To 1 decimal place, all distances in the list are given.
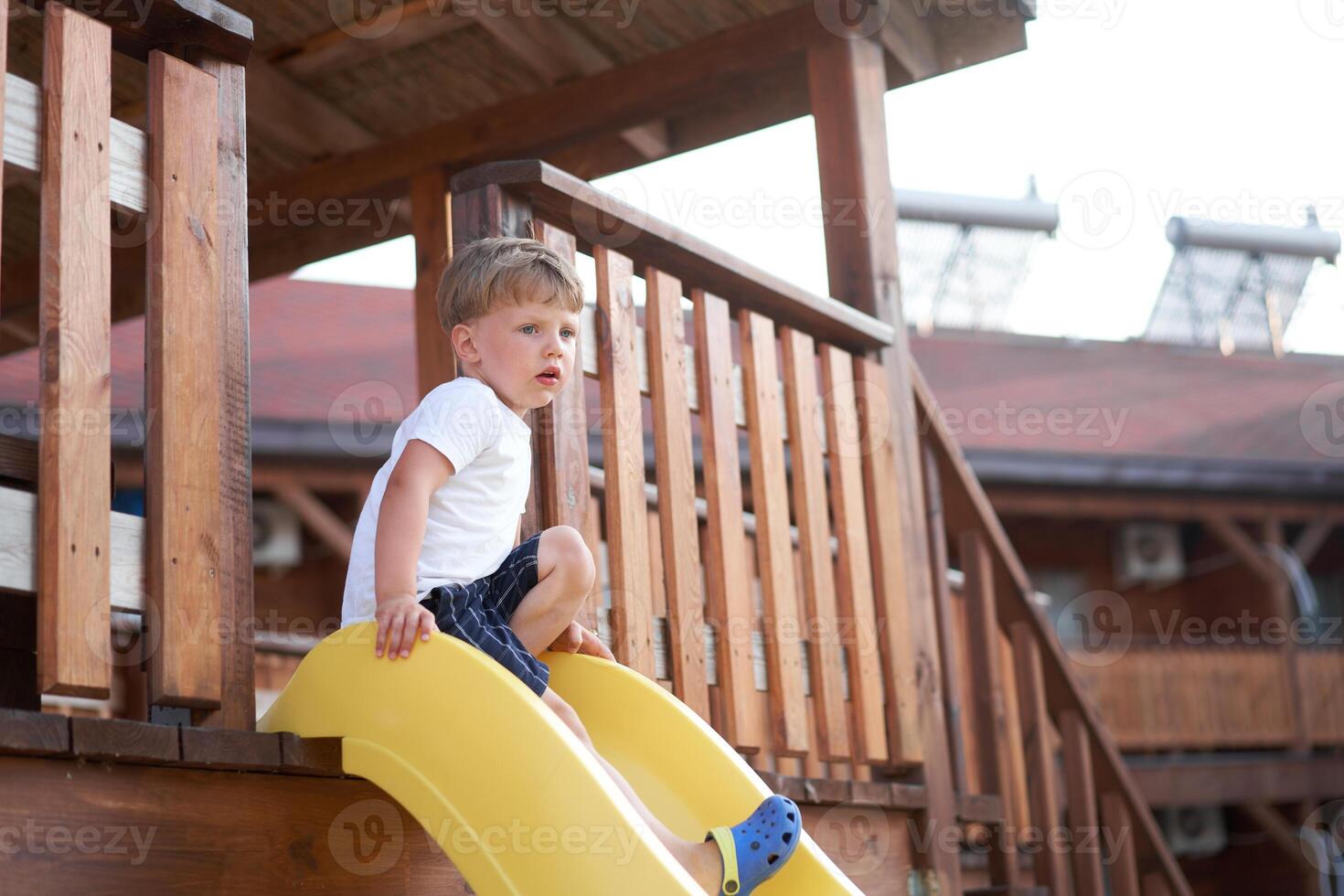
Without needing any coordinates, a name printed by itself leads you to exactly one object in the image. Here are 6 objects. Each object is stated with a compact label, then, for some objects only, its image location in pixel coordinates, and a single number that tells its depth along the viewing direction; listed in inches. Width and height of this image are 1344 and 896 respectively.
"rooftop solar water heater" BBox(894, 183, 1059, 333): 870.4
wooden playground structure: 94.7
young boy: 102.0
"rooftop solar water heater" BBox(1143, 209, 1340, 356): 908.0
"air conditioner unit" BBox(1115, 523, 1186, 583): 685.9
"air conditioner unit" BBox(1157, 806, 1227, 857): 640.4
